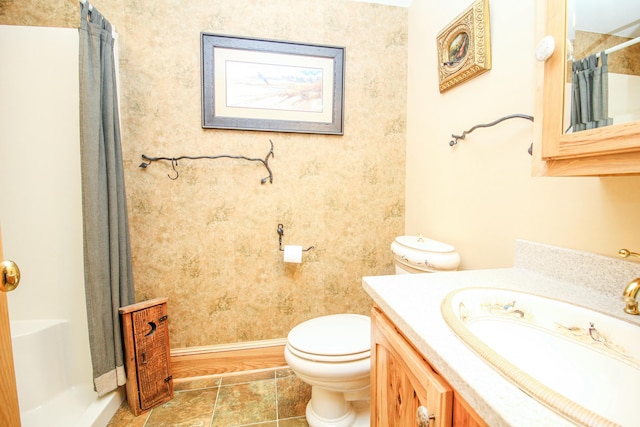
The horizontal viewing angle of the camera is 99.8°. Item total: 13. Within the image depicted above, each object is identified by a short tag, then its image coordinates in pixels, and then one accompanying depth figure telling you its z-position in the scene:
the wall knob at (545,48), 0.61
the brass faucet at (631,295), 0.51
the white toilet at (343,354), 1.09
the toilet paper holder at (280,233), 1.67
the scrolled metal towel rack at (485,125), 0.94
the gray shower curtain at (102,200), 1.19
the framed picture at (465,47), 1.11
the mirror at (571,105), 0.51
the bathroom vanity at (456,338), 0.38
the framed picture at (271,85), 1.56
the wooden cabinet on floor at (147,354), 1.32
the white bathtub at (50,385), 1.20
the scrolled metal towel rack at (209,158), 1.53
